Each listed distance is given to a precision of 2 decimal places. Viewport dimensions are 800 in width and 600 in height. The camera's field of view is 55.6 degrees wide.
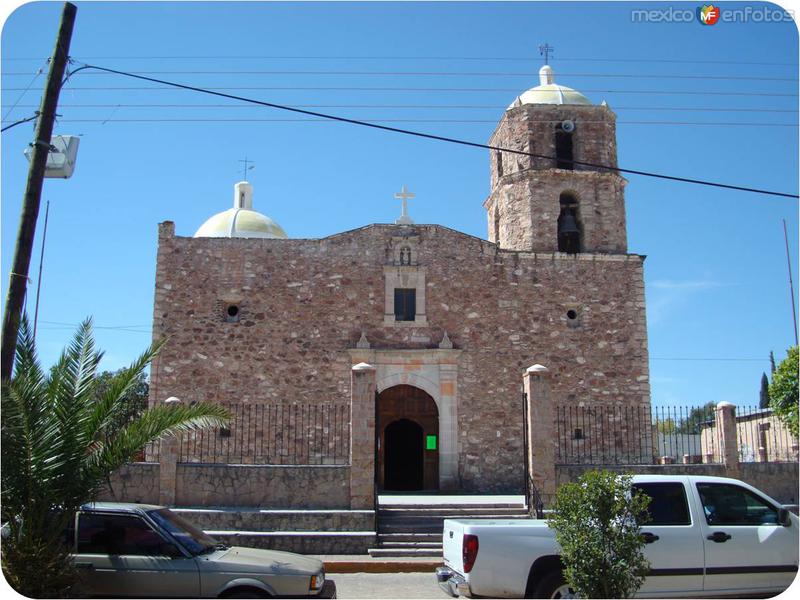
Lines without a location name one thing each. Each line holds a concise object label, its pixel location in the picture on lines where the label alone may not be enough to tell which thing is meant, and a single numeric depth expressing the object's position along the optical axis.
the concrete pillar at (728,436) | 14.20
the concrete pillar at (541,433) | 13.43
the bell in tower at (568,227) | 20.69
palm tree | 7.12
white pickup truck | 7.62
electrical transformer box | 9.17
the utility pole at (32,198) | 8.31
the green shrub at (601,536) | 6.82
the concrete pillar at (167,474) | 13.09
